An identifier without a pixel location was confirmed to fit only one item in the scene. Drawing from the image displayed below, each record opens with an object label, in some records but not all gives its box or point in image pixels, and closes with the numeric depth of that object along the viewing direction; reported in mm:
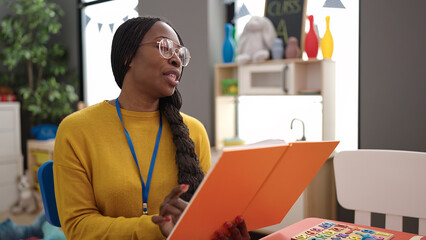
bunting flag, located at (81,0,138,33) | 4031
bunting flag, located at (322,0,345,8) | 2819
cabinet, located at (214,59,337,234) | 2648
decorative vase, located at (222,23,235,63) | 3094
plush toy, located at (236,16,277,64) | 2891
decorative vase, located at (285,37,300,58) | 2787
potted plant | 4000
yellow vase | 2709
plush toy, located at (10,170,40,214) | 3838
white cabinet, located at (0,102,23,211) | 3969
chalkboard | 2805
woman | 1112
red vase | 2742
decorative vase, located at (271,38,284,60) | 2831
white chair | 1344
